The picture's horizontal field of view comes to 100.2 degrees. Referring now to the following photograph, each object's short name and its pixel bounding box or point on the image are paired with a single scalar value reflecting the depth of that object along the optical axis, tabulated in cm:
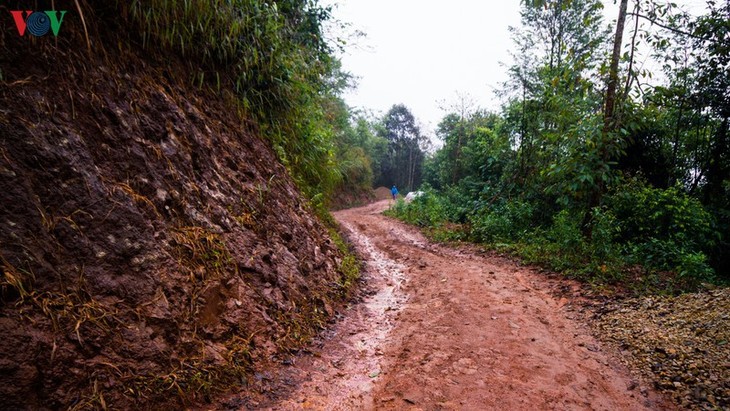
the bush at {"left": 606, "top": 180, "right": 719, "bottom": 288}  539
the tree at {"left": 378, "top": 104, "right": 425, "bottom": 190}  3875
